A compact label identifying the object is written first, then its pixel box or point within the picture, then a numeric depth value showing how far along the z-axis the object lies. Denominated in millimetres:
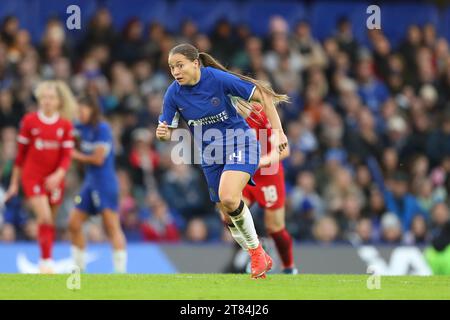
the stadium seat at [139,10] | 21289
